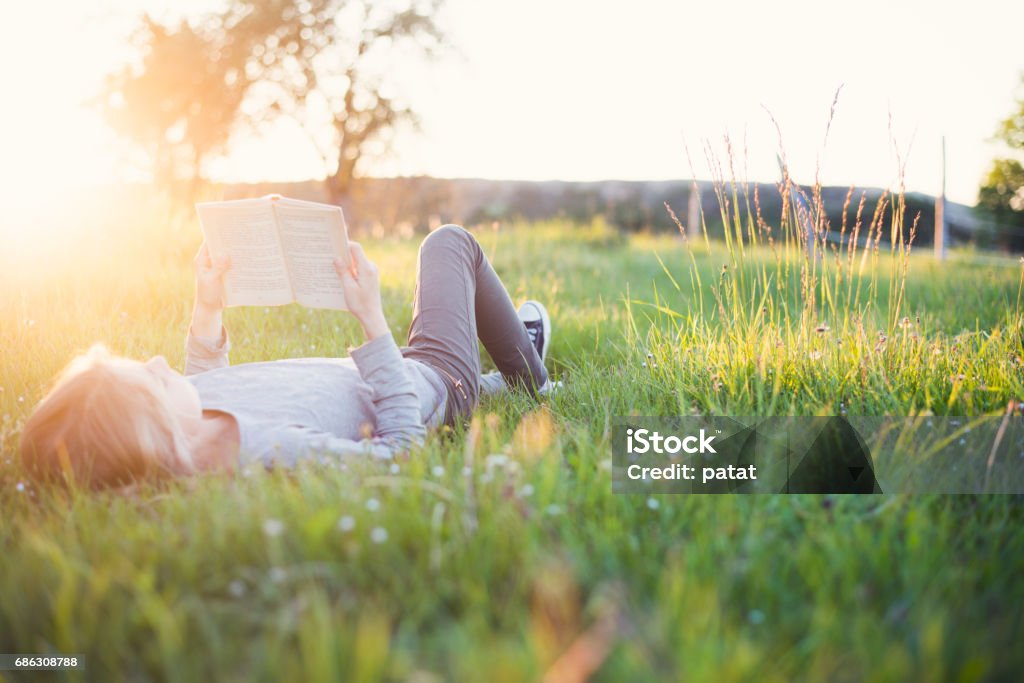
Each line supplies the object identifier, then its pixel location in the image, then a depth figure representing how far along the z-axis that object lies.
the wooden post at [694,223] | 14.66
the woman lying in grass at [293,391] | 1.83
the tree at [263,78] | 15.67
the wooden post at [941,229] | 9.90
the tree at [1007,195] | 11.97
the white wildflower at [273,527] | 1.25
